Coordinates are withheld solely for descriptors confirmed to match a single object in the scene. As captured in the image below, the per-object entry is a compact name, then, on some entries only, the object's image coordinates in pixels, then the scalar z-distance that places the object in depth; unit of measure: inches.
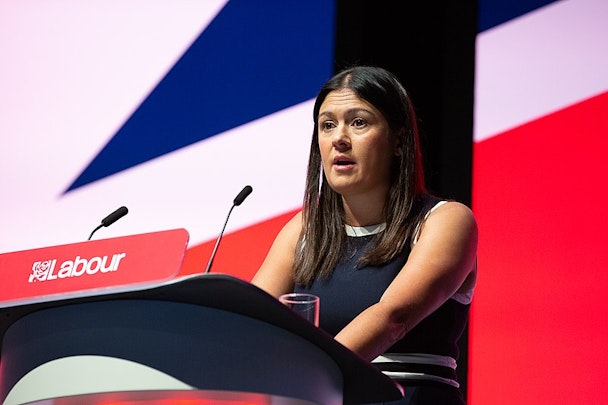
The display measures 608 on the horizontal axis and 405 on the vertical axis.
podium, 204.7
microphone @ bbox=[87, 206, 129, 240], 224.4
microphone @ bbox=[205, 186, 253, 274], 229.1
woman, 227.9
